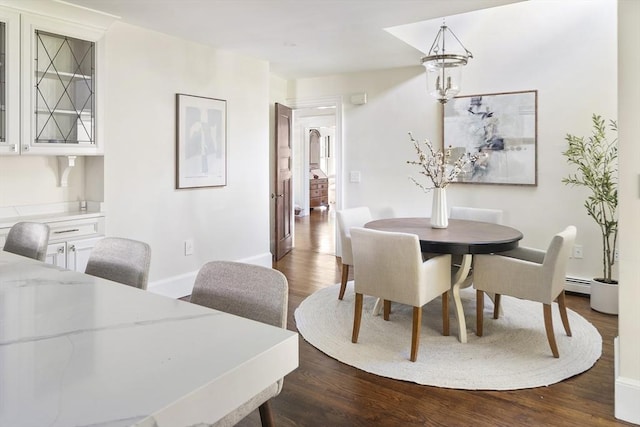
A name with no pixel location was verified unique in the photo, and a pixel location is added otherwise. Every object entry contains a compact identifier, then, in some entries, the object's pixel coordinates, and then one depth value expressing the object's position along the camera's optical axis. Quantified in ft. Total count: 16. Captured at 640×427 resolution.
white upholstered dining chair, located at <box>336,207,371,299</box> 12.67
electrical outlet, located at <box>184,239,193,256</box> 13.69
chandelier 10.50
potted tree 12.07
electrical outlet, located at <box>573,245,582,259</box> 13.62
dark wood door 18.51
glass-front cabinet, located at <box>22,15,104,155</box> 9.34
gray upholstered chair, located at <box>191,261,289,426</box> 4.63
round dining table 9.55
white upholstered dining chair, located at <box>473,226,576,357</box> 8.98
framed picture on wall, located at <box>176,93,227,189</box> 13.16
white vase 11.48
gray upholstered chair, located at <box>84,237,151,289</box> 5.73
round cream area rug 8.43
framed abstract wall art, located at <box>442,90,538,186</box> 14.21
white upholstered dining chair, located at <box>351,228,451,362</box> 9.05
